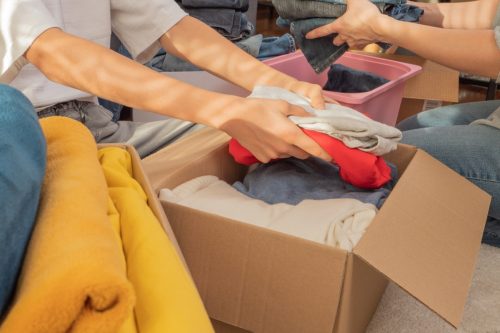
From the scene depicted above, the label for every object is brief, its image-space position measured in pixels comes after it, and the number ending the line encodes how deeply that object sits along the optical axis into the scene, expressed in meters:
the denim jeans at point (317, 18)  1.14
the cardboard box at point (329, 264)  0.56
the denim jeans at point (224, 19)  1.58
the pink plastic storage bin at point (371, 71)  1.16
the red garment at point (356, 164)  0.73
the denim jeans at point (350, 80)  1.36
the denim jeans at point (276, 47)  1.56
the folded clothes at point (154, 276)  0.38
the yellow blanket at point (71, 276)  0.31
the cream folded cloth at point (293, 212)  0.64
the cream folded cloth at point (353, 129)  0.73
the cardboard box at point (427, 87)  1.44
